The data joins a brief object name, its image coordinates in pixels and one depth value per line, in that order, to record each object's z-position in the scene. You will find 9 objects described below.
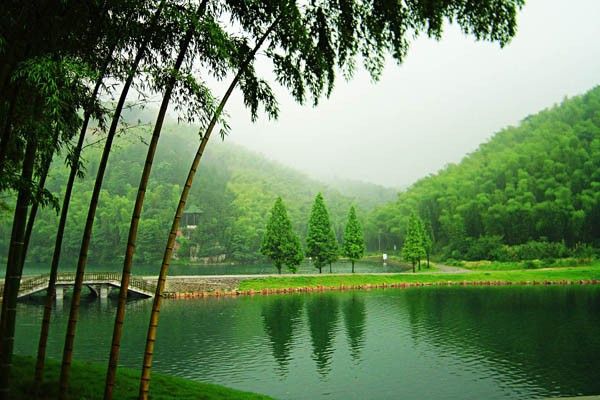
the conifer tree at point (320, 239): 49.79
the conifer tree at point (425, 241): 61.32
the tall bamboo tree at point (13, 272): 7.62
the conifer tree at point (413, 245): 55.44
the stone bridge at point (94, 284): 35.47
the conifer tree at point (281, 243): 47.44
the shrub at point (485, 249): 66.49
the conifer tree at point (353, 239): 52.94
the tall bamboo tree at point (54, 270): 8.87
